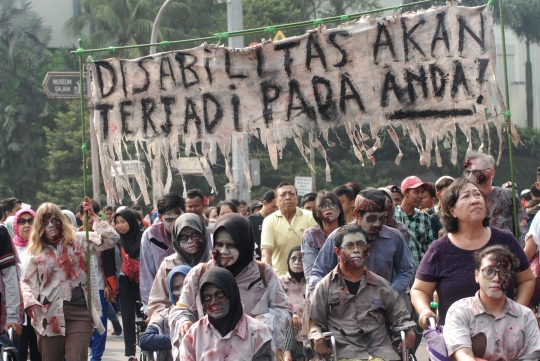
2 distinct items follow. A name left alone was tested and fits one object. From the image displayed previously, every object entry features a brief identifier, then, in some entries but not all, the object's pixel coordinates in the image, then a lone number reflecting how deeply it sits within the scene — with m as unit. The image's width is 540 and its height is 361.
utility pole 14.84
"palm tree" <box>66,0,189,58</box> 44.03
